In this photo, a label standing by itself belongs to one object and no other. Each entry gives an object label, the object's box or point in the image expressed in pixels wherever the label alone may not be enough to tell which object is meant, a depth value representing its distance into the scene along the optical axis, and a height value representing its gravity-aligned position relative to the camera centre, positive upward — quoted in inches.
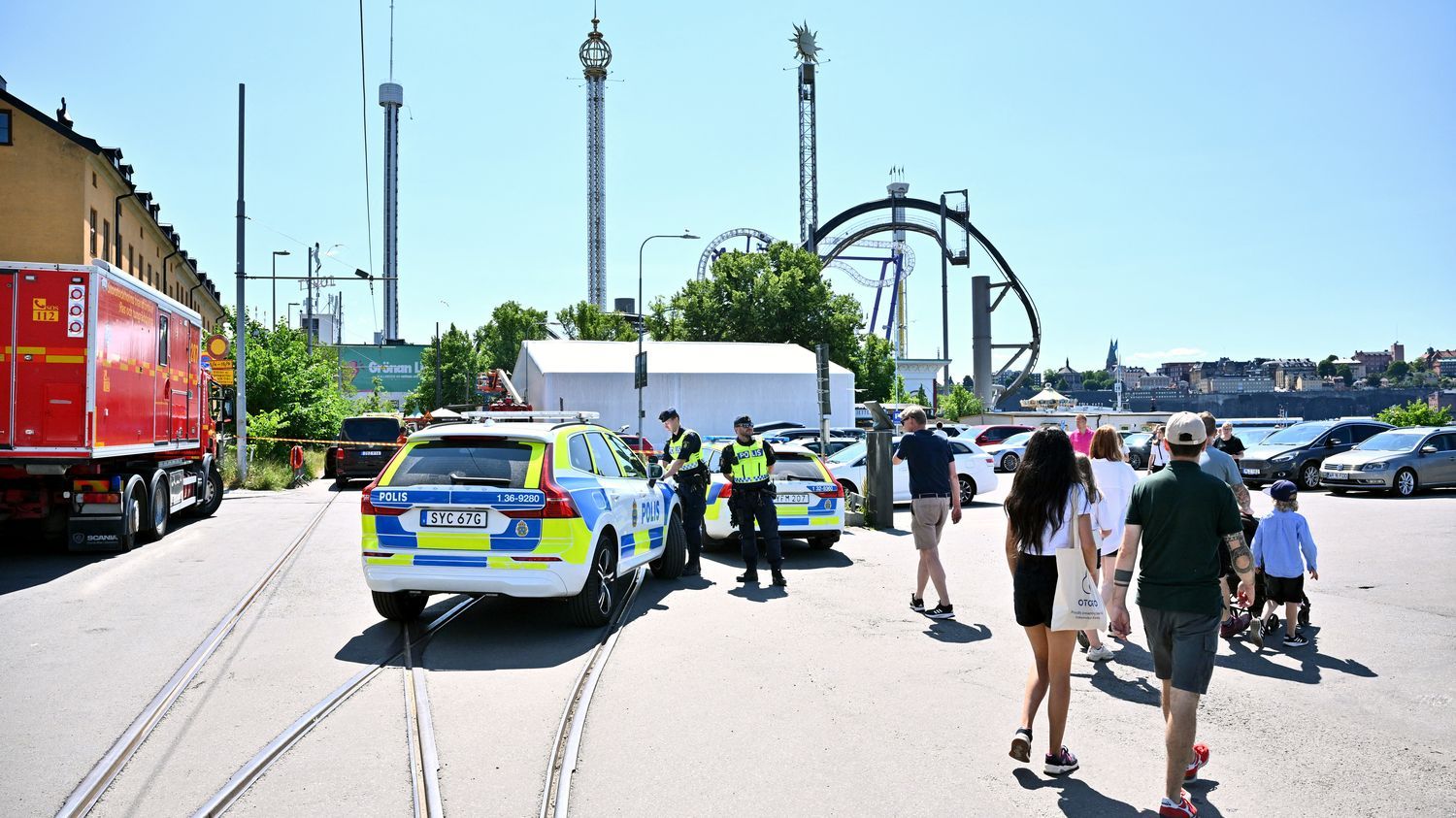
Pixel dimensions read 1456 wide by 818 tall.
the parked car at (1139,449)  1259.8 -53.4
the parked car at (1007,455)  1278.3 -59.7
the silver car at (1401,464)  810.8 -45.5
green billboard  3257.9 +130.3
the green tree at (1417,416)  1336.1 -14.2
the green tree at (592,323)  3535.9 +279.6
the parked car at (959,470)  720.3 -47.4
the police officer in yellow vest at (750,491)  419.8 -34.0
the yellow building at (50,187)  1084.5 +234.4
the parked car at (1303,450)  902.4 -39.1
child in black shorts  304.2 -43.2
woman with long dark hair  195.2 -26.7
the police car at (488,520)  304.3 -33.3
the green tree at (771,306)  2472.9 +238.6
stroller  314.3 -63.0
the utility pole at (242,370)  1018.7 +36.8
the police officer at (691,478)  450.3 -31.5
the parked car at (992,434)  1651.1 -44.3
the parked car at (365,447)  1053.8 -40.7
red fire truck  460.8 +1.2
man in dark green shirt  170.7 -27.3
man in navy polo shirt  345.1 -28.2
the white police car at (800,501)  514.0 -46.4
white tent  1456.7 +31.8
